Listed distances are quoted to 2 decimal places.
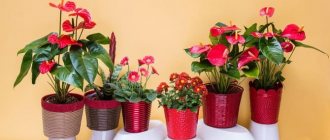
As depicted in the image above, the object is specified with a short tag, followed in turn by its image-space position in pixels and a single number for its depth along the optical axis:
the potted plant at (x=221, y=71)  1.49
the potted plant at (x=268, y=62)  1.49
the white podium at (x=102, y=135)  1.67
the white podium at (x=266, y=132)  1.75
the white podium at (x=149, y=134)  1.61
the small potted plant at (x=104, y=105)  1.62
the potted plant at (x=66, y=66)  1.38
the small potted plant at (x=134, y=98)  1.58
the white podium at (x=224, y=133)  1.64
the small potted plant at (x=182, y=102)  1.54
